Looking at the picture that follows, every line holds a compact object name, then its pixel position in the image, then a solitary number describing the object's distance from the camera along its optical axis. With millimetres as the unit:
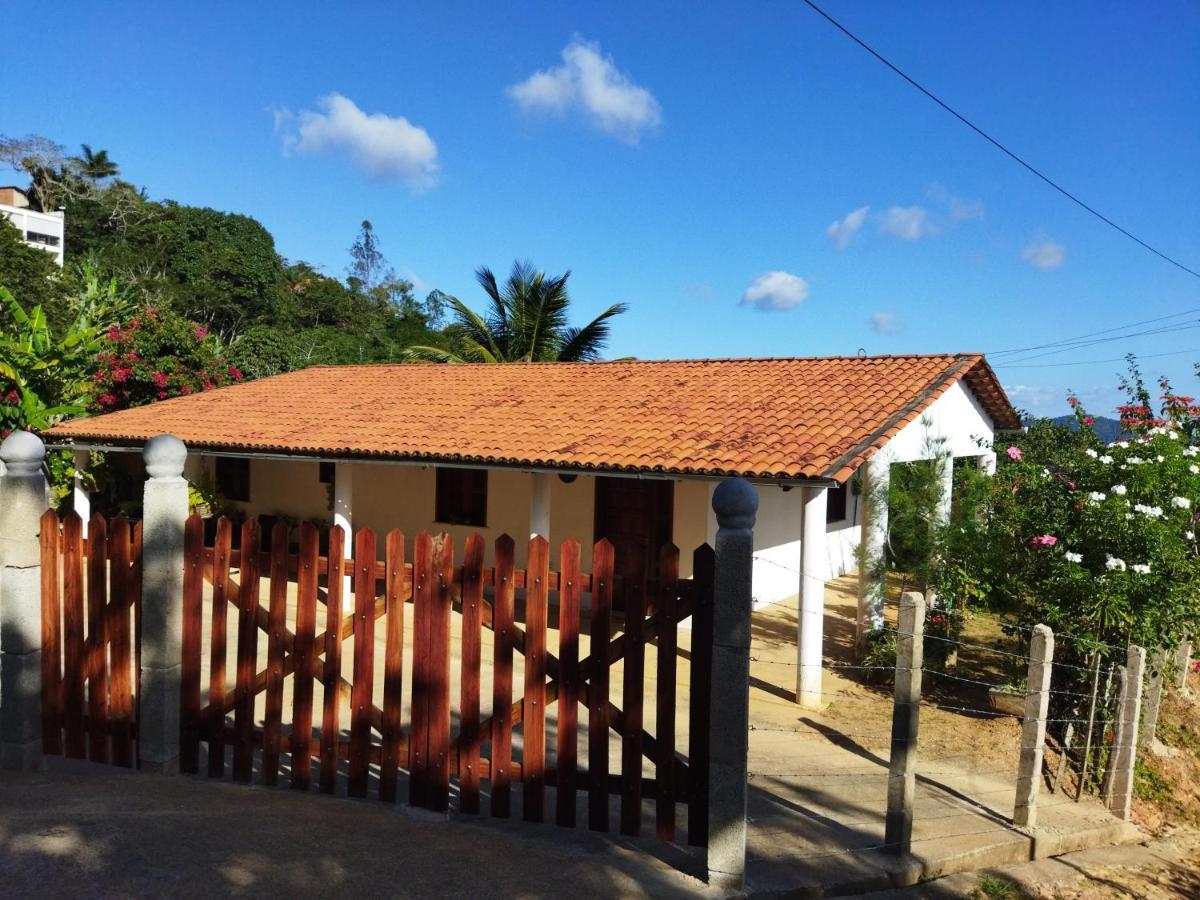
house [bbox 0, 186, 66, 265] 40625
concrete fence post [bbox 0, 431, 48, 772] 4379
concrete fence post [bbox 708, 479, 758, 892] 3254
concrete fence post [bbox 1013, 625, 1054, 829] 4801
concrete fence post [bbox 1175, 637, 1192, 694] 8297
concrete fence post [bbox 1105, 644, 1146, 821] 5684
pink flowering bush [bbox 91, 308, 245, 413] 16688
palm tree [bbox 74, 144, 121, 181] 49625
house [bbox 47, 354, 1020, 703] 8883
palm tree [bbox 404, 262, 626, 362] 22188
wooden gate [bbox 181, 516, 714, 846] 3510
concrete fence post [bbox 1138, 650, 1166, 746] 6504
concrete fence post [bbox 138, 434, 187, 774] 4137
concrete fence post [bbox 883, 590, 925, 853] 4121
